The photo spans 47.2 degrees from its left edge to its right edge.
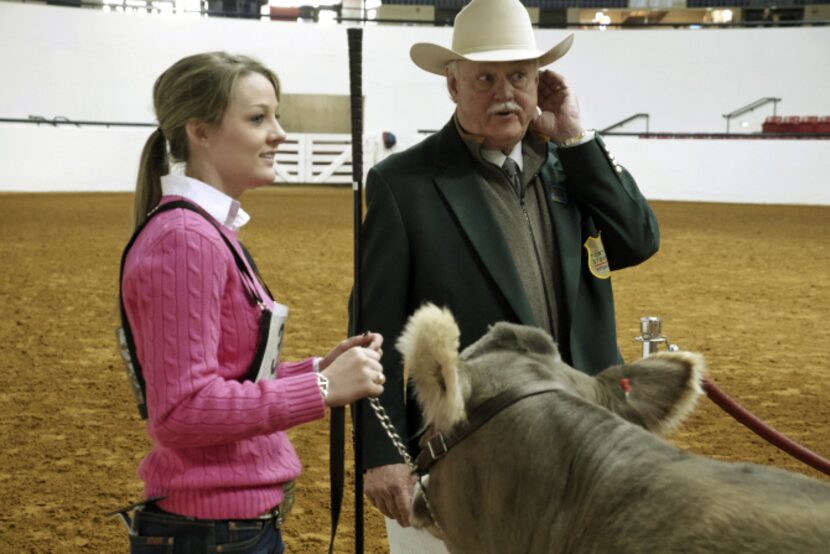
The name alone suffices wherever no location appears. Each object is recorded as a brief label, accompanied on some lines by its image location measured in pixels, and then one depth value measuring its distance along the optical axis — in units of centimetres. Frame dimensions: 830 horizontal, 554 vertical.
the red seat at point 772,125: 2136
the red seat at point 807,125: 2042
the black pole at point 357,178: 180
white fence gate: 2431
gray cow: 132
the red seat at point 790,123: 2084
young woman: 167
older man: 241
